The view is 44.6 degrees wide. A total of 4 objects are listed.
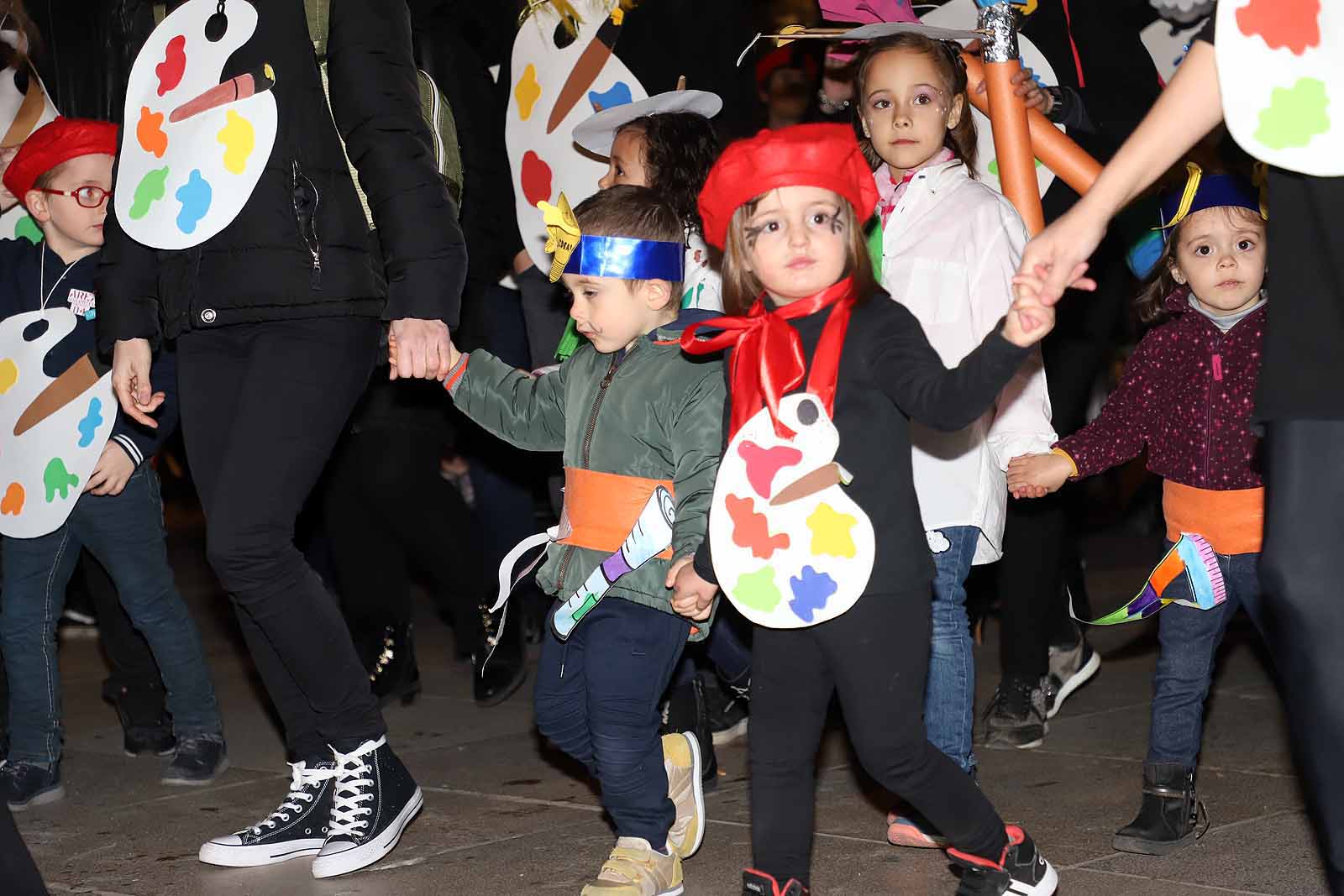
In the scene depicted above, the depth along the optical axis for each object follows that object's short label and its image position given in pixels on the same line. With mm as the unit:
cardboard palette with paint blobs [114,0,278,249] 3551
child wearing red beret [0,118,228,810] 4516
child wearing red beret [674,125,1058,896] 2939
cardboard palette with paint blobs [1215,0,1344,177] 2342
